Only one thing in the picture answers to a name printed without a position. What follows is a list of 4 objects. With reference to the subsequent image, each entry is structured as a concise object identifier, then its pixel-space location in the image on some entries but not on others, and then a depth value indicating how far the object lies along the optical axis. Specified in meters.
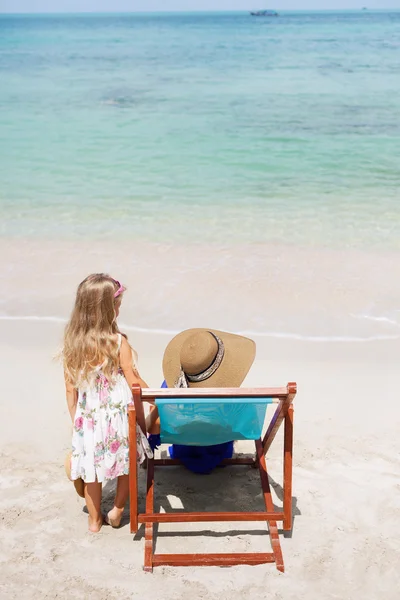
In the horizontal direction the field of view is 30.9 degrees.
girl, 3.08
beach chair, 2.85
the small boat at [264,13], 99.81
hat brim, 3.17
